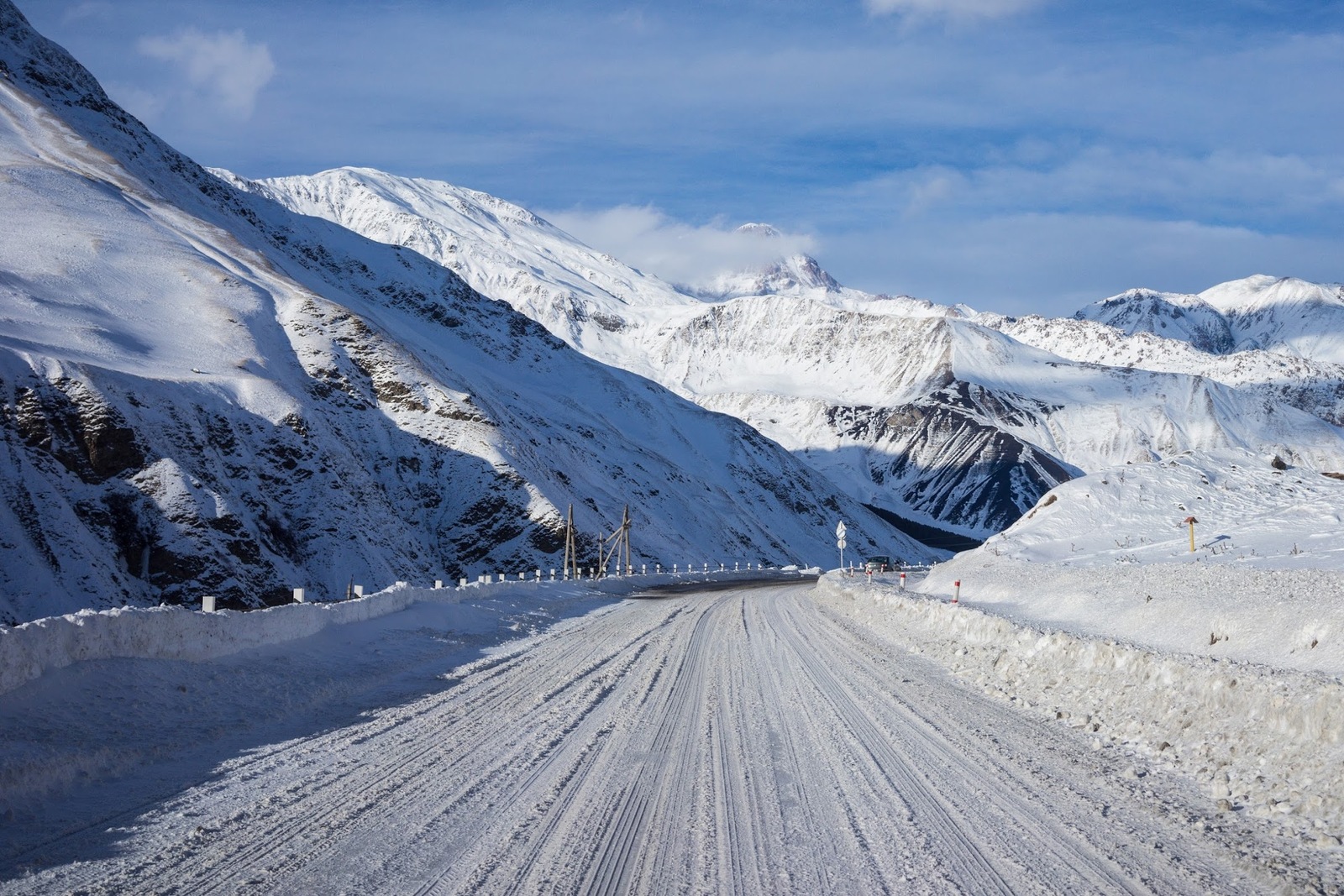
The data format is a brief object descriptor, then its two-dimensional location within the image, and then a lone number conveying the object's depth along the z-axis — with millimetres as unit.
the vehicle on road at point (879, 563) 62562
